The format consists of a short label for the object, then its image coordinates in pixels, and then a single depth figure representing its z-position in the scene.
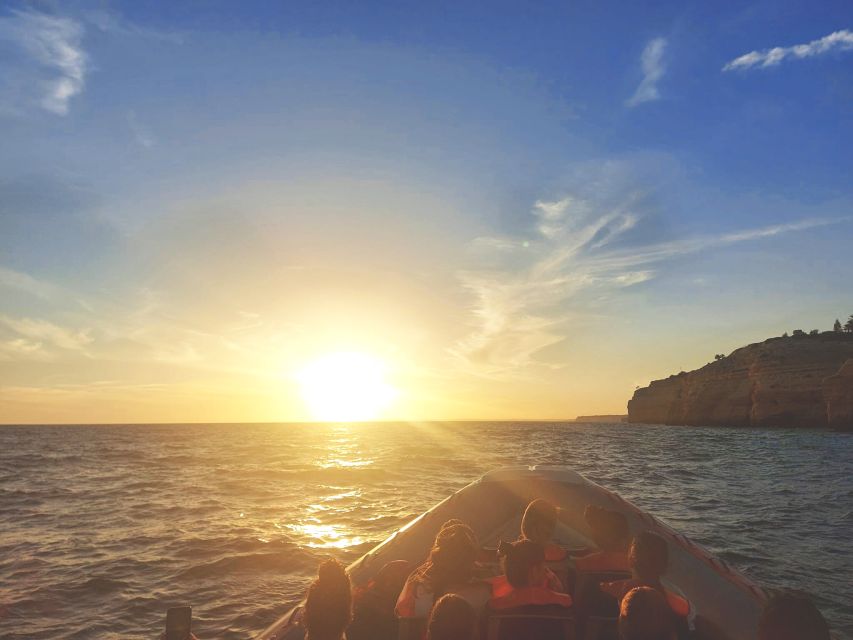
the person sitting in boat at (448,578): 4.04
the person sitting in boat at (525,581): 3.42
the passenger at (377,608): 4.98
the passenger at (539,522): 4.80
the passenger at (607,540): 4.61
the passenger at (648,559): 3.86
